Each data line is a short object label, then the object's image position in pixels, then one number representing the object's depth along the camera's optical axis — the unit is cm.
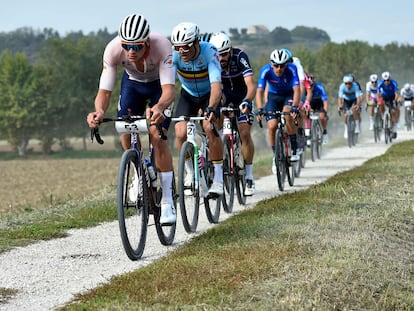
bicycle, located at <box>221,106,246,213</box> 1164
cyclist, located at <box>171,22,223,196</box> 973
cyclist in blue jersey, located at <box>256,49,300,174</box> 1465
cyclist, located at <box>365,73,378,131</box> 2813
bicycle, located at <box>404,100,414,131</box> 3500
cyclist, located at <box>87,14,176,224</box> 809
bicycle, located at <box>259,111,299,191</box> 1442
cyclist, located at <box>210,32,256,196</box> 1188
